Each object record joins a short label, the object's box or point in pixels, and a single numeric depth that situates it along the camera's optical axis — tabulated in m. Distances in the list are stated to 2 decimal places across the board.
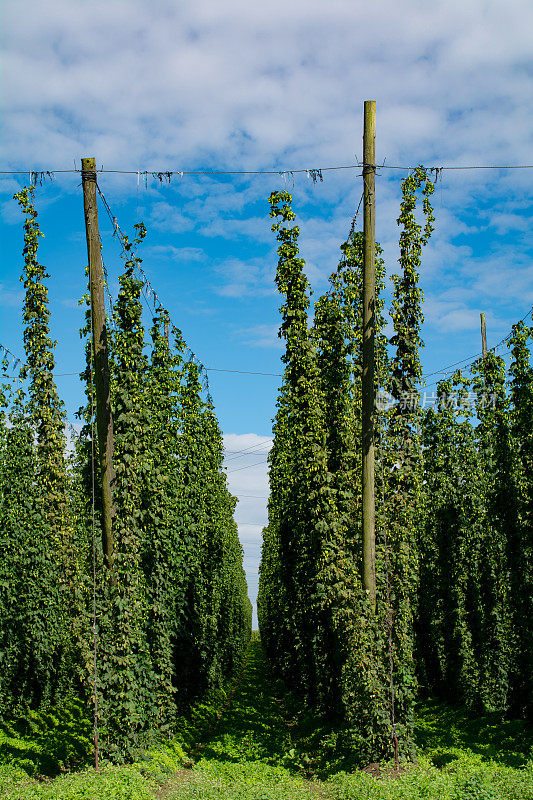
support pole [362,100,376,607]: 12.81
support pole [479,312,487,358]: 28.10
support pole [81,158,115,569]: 12.26
